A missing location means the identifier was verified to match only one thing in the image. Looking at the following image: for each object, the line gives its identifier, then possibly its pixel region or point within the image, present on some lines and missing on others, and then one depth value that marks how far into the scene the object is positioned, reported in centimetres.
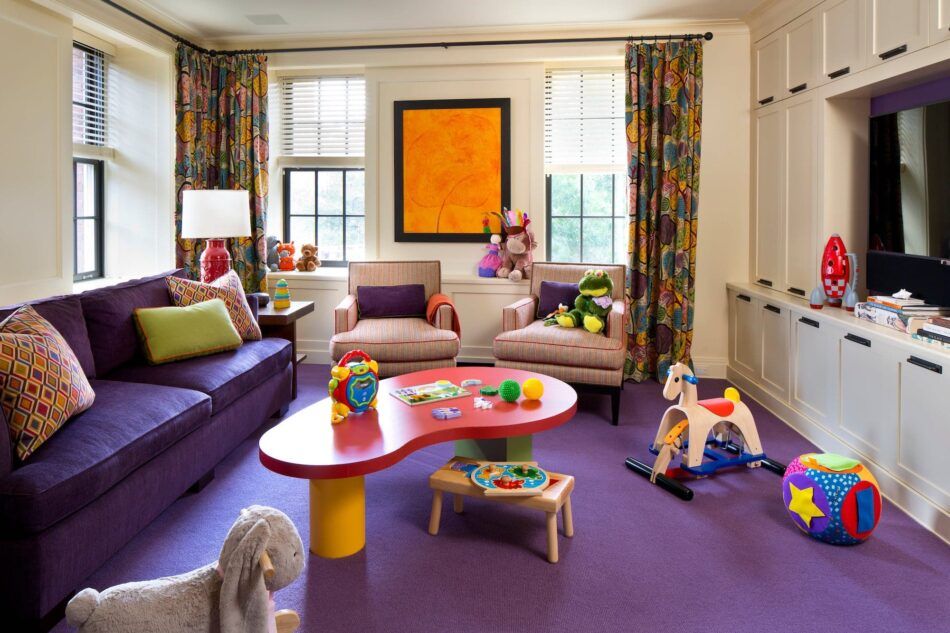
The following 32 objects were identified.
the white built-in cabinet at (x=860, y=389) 258
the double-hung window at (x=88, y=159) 457
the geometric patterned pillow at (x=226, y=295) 357
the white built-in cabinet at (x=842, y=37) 334
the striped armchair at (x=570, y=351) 393
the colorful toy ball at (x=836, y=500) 239
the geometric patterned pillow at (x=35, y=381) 206
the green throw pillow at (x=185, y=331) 322
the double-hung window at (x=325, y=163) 550
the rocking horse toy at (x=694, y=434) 297
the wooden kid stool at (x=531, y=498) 231
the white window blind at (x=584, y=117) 518
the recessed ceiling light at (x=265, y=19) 472
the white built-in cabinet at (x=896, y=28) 288
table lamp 407
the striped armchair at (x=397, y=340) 413
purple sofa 184
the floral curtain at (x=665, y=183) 478
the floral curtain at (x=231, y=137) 516
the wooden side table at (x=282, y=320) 404
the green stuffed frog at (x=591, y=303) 427
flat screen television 290
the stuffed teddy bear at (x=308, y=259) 552
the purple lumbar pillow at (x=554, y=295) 461
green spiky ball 285
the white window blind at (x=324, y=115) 548
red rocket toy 359
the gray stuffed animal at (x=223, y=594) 137
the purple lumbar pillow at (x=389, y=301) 476
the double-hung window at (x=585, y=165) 520
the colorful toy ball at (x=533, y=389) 289
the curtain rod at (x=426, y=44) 470
